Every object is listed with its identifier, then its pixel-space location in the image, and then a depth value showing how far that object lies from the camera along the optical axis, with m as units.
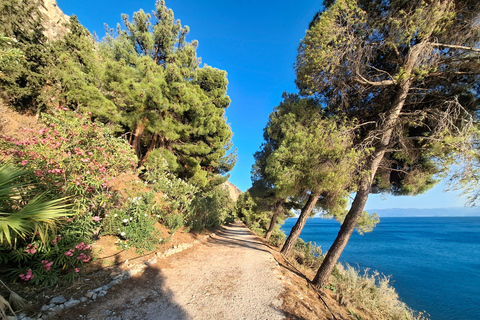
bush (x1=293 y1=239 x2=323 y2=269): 7.17
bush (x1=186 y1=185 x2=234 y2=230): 8.47
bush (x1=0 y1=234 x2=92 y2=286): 2.38
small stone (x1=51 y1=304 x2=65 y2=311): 2.15
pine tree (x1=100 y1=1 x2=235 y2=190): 7.40
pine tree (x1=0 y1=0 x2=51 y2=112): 10.34
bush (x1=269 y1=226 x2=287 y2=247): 11.57
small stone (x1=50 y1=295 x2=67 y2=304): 2.26
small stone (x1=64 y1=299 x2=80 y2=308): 2.28
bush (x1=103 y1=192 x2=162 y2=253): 4.33
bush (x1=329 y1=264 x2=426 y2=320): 4.18
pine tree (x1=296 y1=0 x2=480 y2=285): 3.74
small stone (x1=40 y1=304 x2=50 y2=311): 2.09
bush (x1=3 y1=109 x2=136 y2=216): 2.78
